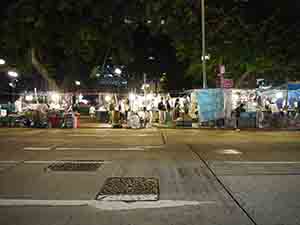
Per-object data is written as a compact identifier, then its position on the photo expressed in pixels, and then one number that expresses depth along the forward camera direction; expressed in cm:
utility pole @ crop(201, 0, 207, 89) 2573
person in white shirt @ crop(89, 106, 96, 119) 4027
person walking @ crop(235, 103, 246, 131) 2627
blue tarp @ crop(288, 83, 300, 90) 2742
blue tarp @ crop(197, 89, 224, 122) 2611
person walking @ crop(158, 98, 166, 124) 2987
